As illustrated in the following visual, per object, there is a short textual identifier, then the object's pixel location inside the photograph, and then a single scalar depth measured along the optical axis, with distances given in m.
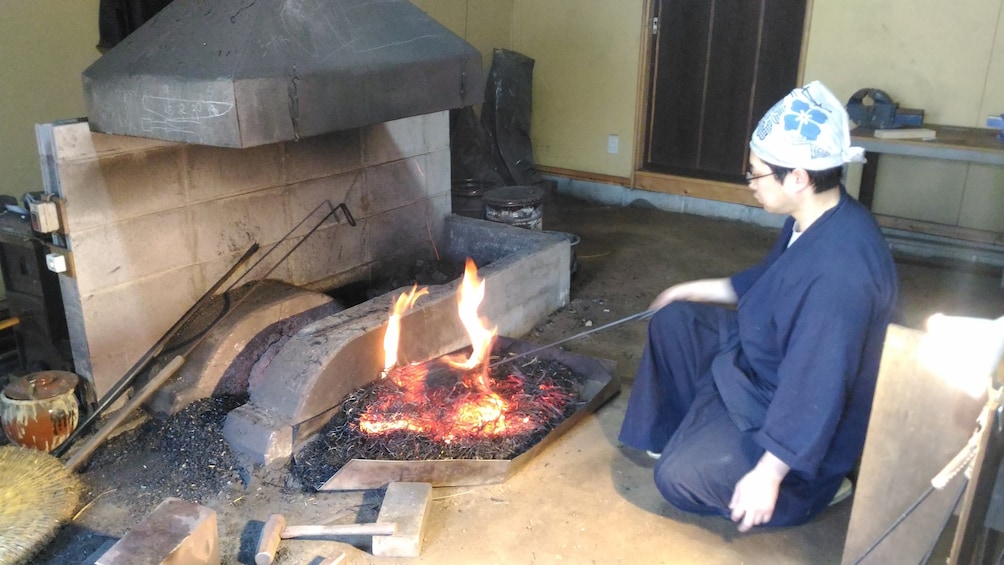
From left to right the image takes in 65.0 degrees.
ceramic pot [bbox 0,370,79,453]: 2.65
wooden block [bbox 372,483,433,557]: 2.27
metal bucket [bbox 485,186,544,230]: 4.25
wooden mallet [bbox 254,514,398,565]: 2.23
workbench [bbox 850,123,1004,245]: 4.12
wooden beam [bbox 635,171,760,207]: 5.59
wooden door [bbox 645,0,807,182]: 5.26
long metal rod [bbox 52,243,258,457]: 2.76
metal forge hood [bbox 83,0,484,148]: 2.48
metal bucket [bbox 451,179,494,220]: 5.00
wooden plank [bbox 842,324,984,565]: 1.74
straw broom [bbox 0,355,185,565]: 2.17
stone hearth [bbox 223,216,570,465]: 2.66
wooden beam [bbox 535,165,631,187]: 6.14
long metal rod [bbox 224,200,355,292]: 3.32
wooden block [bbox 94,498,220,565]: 1.94
